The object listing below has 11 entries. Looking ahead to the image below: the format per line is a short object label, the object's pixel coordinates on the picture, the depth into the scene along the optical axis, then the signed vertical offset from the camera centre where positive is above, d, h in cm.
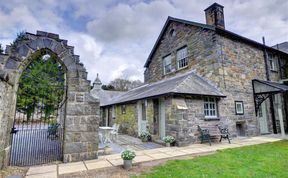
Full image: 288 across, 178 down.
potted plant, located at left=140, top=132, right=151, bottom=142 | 926 -144
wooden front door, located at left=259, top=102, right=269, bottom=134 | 1132 -67
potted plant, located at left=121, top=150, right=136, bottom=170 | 459 -129
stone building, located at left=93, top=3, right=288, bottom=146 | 816 +122
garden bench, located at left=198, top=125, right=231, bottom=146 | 797 -110
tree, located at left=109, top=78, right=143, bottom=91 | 4509 +779
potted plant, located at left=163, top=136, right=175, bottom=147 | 752 -133
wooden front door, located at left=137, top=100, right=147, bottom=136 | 1094 -31
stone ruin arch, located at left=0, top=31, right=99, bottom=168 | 474 +55
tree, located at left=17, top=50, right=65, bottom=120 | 569 +74
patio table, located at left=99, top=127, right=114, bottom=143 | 880 -113
